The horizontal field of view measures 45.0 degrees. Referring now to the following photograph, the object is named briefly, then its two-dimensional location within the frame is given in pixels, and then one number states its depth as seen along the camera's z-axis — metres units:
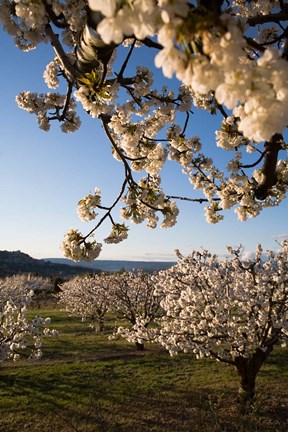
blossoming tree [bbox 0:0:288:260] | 1.30
